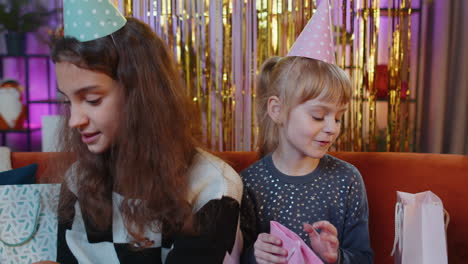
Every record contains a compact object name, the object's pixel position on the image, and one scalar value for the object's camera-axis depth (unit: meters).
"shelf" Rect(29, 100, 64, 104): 2.92
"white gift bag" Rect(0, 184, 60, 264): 1.21
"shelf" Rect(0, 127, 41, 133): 2.83
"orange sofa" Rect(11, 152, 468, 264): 1.37
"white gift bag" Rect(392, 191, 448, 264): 1.09
